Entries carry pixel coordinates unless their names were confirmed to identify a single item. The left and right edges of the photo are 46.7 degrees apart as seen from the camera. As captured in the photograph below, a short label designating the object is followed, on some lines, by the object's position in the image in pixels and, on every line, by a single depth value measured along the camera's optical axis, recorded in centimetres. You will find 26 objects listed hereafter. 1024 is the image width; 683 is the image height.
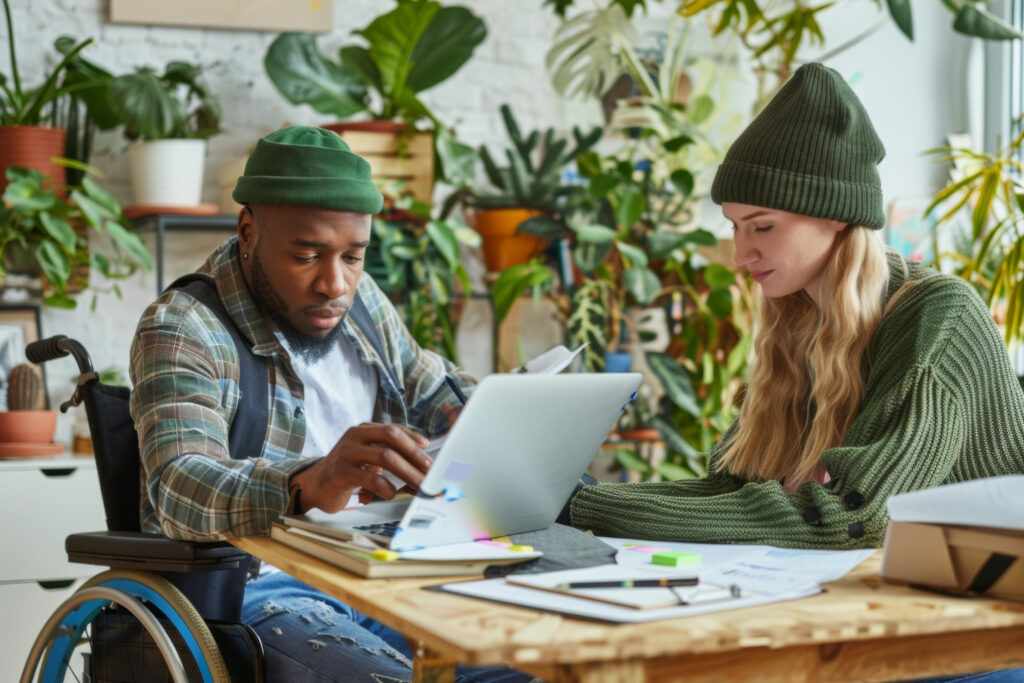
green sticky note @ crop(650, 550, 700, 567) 121
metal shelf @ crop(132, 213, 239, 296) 345
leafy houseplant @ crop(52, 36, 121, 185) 346
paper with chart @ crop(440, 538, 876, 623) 100
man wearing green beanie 145
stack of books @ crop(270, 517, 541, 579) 117
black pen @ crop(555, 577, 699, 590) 108
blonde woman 140
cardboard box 110
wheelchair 151
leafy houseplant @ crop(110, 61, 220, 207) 332
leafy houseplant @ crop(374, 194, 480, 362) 363
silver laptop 118
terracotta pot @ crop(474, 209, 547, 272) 387
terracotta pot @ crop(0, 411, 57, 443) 320
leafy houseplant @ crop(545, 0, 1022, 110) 321
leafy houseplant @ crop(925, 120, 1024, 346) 285
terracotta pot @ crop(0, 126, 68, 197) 335
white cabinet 304
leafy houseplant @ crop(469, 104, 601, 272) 388
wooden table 91
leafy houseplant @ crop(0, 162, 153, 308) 329
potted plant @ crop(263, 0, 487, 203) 361
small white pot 345
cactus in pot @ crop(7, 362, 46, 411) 327
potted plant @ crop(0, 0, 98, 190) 335
